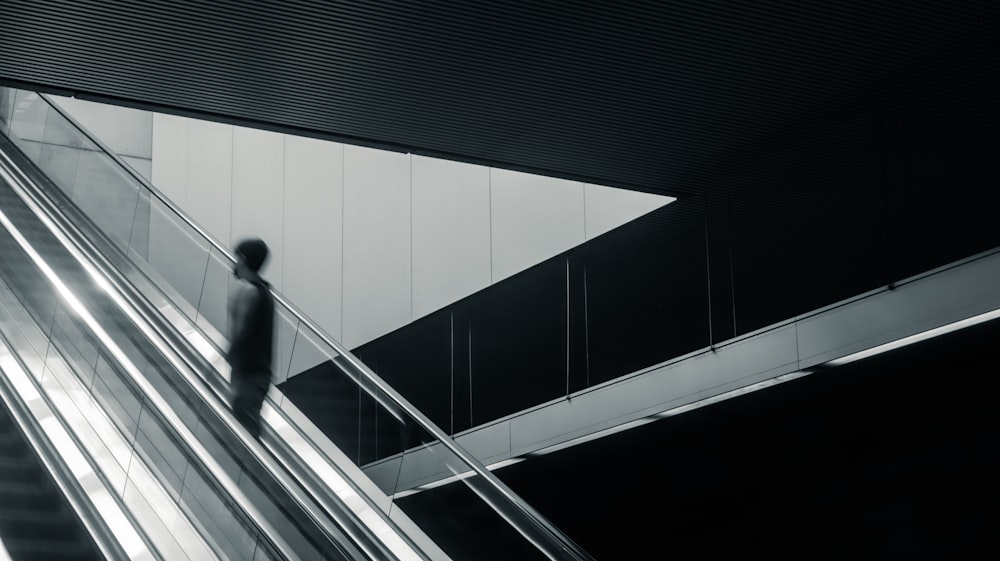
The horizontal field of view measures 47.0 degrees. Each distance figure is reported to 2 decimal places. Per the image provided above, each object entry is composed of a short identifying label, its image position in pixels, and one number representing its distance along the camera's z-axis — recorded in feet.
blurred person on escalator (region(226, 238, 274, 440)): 30.19
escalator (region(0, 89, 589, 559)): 24.88
